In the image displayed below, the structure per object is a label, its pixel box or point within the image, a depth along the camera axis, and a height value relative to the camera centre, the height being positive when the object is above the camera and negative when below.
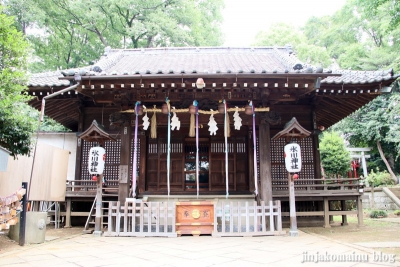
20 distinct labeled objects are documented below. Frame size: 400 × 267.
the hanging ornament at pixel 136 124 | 7.82 +1.71
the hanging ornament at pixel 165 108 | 8.16 +2.14
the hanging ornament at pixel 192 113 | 8.09 +2.00
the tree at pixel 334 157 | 16.48 +1.67
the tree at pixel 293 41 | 25.42 +13.63
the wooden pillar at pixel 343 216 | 10.10 -1.01
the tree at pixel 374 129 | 20.16 +4.09
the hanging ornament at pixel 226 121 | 8.14 +1.81
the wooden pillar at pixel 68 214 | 9.64 -0.87
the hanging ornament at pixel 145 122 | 8.30 +1.80
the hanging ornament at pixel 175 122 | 8.32 +1.80
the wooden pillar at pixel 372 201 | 16.91 -0.82
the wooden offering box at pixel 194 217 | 7.20 -0.73
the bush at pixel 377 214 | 13.31 -1.22
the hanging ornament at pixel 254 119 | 8.08 +1.85
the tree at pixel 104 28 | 20.48 +11.56
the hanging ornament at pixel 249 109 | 8.09 +2.08
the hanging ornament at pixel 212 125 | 8.30 +1.71
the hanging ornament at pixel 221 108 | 8.14 +2.14
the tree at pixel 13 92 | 5.89 +1.92
